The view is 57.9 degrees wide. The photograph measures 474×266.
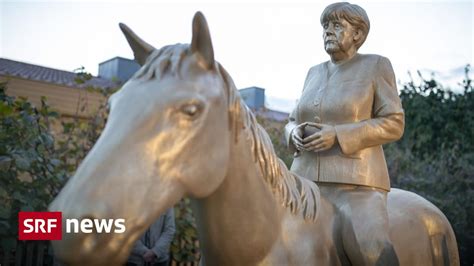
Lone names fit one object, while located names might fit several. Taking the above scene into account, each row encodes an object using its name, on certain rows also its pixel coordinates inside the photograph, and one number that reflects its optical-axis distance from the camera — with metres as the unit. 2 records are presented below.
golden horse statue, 1.19
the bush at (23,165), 3.42
